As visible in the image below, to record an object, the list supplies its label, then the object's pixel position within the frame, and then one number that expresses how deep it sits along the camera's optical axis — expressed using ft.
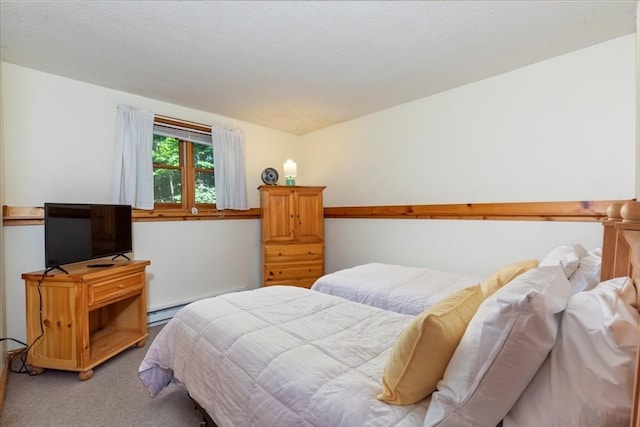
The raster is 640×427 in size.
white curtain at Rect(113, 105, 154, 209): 9.05
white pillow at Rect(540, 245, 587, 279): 4.17
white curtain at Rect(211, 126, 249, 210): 11.17
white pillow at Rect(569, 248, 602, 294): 4.07
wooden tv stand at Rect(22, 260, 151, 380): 6.59
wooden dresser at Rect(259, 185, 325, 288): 11.20
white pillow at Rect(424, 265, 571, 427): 2.40
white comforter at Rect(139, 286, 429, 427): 3.09
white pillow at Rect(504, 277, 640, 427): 2.05
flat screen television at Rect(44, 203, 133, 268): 6.70
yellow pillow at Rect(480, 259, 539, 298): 4.39
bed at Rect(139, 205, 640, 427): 2.26
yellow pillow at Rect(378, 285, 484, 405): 2.89
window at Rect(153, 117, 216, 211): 10.21
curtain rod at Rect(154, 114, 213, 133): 10.02
